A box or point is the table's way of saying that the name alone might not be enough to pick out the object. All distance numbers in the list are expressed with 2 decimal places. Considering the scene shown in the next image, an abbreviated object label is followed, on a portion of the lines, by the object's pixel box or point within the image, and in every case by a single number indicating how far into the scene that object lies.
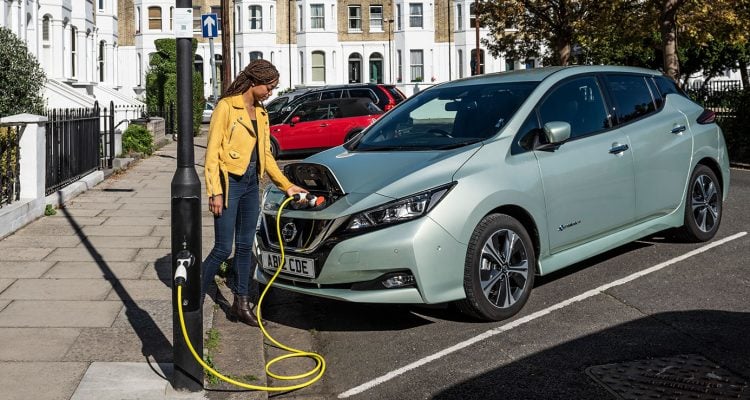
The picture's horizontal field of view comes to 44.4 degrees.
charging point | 4.99
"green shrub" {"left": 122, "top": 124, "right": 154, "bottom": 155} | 22.08
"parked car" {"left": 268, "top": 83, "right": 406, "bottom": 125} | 23.47
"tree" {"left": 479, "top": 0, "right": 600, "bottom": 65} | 31.55
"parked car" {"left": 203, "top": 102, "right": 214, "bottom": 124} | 50.50
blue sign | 21.36
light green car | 5.93
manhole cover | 4.82
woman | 5.96
